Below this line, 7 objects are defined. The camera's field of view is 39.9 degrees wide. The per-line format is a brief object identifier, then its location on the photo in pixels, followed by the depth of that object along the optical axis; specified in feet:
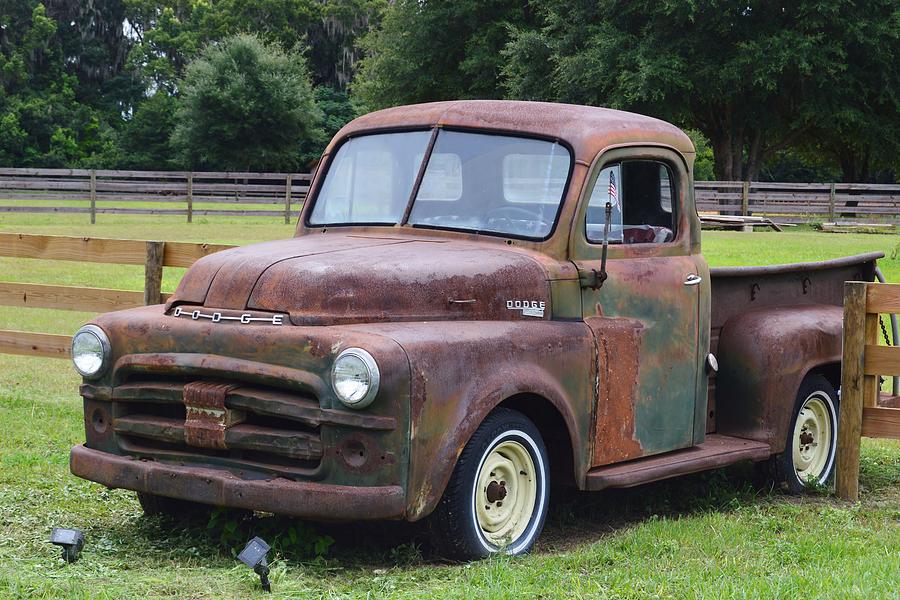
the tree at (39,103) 188.75
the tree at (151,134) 194.80
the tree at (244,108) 172.04
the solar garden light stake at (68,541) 16.11
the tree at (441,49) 143.13
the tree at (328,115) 186.30
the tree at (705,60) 112.57
